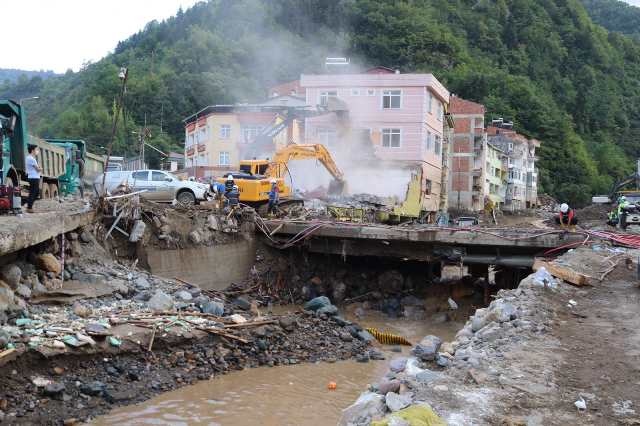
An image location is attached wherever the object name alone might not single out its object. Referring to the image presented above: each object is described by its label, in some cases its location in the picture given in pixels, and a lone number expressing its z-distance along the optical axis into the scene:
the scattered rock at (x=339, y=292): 19.22
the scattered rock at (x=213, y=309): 12.53
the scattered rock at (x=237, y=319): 12.06
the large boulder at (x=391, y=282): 19.53
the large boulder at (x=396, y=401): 4.70
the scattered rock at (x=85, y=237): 14.40
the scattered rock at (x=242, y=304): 14.68
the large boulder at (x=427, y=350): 6.55
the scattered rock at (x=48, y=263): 11.46
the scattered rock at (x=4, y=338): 8.14
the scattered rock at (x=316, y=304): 15.13
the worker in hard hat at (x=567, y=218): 17.41
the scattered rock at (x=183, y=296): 13.27
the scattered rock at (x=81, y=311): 10.32
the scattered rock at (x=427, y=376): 5.48
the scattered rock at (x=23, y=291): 10.18
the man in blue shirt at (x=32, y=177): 13.24
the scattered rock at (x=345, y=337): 13.57
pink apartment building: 38.97
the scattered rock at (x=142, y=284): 13.14
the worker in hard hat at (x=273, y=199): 21.70
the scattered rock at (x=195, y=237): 17.62
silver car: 22.19
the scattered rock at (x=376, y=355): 12.85
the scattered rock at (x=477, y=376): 5.52
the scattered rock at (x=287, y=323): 12.86
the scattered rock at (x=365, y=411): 4.88
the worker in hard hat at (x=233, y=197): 19.83
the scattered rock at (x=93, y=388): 8.63
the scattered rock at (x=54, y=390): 8.12
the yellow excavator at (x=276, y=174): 22.20
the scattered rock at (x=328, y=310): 14.61
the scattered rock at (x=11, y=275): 10.05
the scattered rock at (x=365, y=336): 13.88
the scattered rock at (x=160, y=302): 11.89
